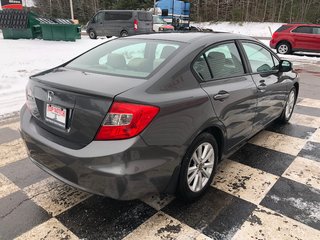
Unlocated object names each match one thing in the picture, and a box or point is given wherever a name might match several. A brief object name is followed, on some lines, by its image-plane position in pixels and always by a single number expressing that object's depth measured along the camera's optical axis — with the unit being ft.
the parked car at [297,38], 37.10
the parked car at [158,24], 59.85
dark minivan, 50.81
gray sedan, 5.55
